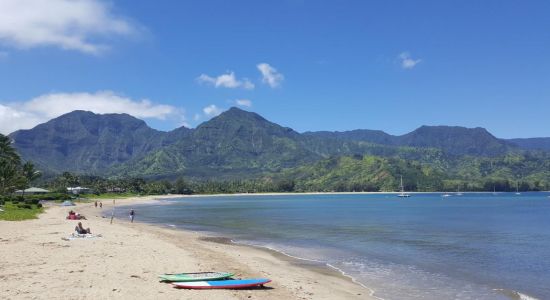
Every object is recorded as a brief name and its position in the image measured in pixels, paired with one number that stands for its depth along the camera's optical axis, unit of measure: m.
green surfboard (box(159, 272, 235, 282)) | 19.73
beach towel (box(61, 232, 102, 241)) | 36.28
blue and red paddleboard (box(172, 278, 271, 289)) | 18.84
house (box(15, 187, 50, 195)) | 145.88
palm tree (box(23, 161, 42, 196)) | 123.85
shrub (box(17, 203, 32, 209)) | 76.71
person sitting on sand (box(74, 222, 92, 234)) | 37.65
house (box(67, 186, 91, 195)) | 184.77
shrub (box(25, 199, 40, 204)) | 90.56
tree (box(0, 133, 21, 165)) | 106.38
